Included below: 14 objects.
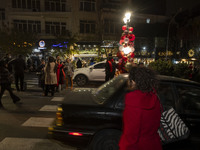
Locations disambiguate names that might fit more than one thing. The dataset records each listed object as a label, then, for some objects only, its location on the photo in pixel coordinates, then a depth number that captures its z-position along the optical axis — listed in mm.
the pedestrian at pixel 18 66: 9577
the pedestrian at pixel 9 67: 9591
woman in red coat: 1808
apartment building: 27328
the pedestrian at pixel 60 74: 9165
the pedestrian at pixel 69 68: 10803
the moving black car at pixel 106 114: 3027
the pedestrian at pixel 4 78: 6723
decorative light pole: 11648
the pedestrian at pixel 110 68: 10039
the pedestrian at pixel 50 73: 8203
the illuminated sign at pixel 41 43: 25491
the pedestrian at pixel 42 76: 9289
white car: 12162
